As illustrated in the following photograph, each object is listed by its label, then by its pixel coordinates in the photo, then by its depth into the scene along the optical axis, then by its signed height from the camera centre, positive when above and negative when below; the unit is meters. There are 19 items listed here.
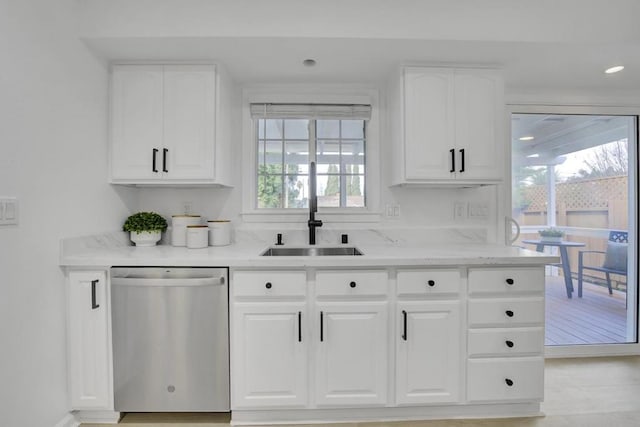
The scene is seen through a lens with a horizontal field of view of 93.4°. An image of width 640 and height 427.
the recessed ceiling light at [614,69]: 2.06 +0.99
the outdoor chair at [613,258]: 2.50 -0.39
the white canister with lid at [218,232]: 2.14 -0.15
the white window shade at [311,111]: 2.32 +0.77
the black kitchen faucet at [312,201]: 2.18 +0.08
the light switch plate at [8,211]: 1.30 +0.00
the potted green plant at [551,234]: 2.48 -0.19
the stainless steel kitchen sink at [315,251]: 2.24 -0.30
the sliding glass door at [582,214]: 2.48 -0.02
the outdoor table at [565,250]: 2.48 -0.32
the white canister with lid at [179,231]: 2.13 -0.14
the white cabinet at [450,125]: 2.00 +0.57
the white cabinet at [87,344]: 1.64 -0.72
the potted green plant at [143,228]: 2.08 -0.11
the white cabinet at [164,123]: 1.98 +0.58
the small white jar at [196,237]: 2.02 -0.17
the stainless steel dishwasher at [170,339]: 1.62 -0.69
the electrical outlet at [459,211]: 2.40 +0.00
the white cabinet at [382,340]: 1.65 -0.72
